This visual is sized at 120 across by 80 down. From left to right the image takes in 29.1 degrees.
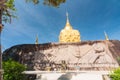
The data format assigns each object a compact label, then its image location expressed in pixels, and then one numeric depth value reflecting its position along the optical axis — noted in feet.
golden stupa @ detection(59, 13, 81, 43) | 121.29
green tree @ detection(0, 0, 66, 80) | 31.79
